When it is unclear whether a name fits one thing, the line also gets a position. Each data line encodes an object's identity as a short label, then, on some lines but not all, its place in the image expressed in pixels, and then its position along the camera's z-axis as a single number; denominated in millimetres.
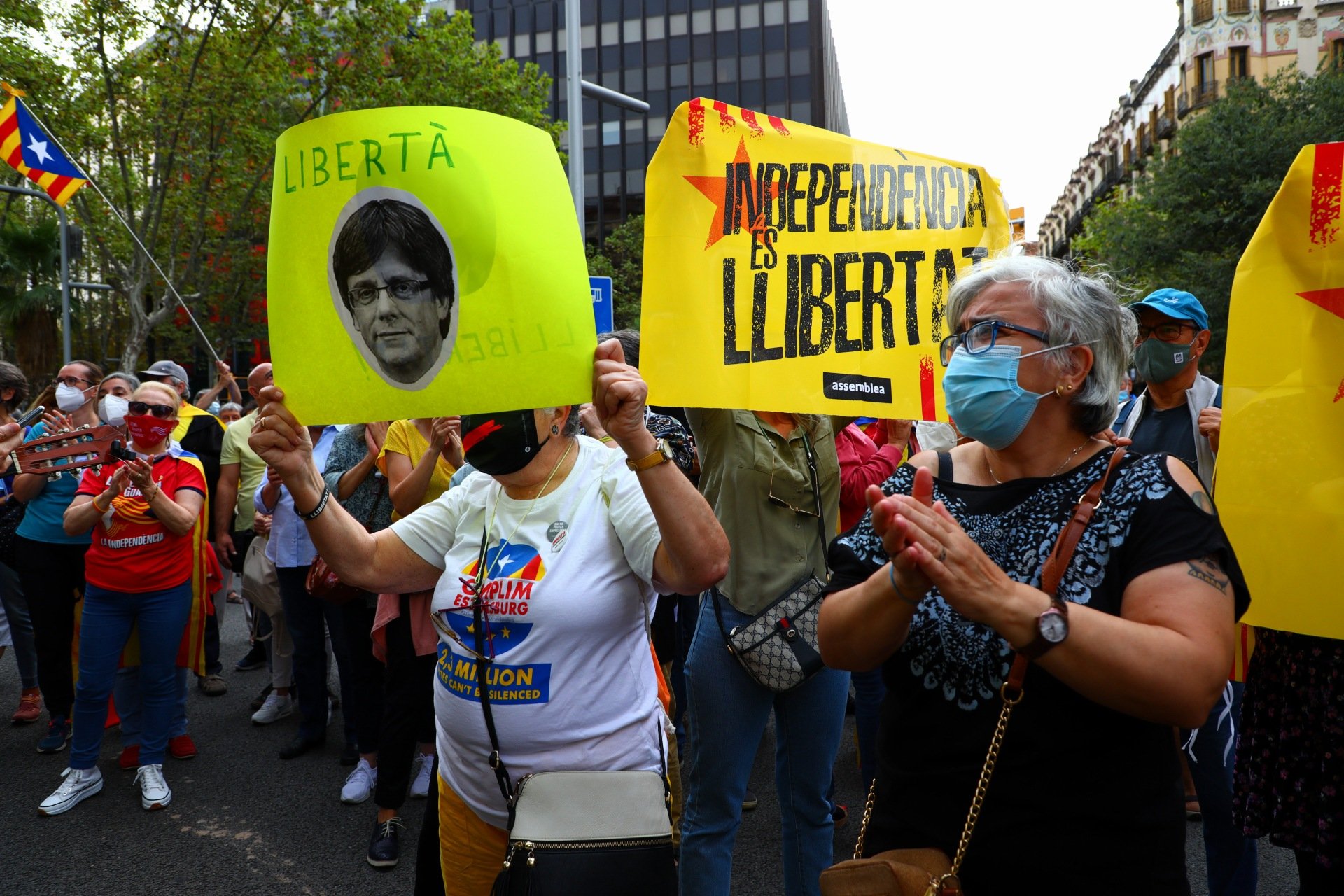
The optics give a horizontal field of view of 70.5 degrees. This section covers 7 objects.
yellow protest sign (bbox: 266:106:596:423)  1896
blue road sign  8136
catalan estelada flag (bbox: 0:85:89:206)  7887
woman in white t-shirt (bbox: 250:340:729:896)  2178
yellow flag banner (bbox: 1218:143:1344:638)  2240
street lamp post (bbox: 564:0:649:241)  8836
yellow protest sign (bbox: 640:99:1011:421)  2818
